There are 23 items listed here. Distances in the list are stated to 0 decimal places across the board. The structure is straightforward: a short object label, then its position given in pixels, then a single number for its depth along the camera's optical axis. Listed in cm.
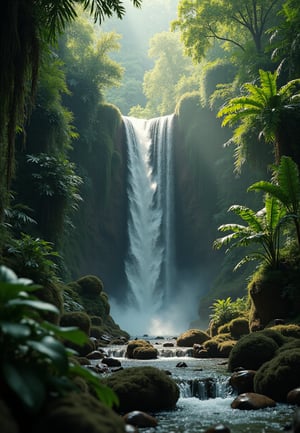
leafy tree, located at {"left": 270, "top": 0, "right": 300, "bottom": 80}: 1546
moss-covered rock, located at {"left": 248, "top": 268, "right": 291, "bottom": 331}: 1094
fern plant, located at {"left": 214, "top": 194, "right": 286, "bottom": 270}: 1172
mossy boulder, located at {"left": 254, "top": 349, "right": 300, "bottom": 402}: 570
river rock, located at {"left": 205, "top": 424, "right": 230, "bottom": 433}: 352
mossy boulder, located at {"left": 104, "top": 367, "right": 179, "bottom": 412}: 528
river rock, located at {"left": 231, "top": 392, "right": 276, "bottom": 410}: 542
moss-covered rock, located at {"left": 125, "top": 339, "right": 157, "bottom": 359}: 1090
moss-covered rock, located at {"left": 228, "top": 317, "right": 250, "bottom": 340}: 1231
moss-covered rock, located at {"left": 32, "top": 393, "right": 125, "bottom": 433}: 200
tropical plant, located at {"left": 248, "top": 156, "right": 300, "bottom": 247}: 1095
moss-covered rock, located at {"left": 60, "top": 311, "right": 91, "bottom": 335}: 1120
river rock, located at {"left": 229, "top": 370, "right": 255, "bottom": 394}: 636
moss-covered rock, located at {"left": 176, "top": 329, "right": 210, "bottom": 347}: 1343
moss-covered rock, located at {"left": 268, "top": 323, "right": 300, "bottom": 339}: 909
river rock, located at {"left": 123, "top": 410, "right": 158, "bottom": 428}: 446
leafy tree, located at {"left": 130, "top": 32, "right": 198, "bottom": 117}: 4538
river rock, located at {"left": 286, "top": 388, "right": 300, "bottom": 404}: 540
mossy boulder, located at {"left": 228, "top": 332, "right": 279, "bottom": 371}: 720
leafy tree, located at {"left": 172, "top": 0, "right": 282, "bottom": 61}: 2198
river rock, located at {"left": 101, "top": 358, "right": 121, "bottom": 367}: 887
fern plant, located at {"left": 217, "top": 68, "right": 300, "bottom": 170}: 1321
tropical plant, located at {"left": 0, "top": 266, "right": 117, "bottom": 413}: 194
